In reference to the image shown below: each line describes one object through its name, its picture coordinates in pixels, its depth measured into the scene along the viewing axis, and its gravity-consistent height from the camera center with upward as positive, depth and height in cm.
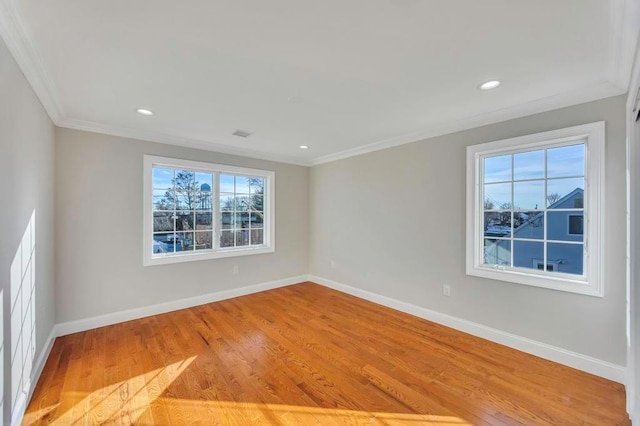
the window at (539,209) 236 +7
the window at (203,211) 372 +5
